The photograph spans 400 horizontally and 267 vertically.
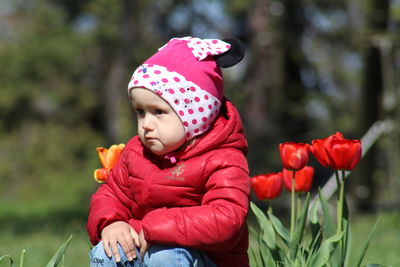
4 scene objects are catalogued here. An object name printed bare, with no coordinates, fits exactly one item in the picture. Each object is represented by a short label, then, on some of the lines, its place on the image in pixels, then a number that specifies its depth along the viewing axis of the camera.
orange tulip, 5.54
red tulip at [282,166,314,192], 5.51
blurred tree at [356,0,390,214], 19.55
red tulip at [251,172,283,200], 5.36
